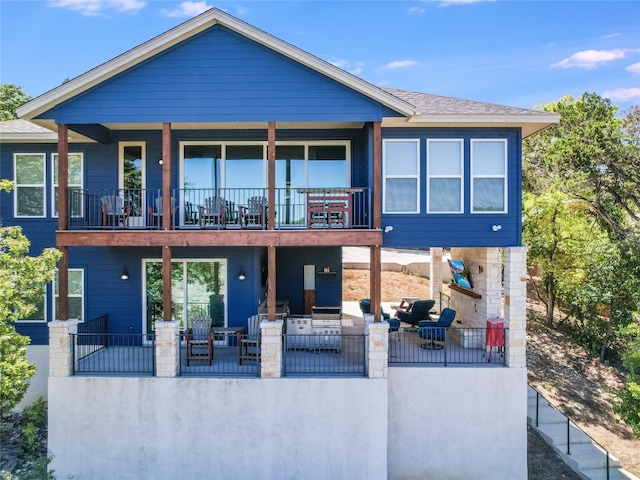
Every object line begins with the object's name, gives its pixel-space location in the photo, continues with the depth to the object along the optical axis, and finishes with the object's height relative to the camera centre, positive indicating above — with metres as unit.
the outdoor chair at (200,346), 8.84 -2.50
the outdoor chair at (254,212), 9.43 +0.69
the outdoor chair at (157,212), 9.64 +0.74
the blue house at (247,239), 8.11 +0.02
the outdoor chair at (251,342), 8.76 -2.46
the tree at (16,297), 7.28 -1.13
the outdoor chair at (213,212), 9.29 +0.70
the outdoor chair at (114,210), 9.48 +0.77
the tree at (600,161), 13.74 +2.90
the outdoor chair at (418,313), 11.84 -2.34
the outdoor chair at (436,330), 9.87 -2.45
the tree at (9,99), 22.45 +8.92
